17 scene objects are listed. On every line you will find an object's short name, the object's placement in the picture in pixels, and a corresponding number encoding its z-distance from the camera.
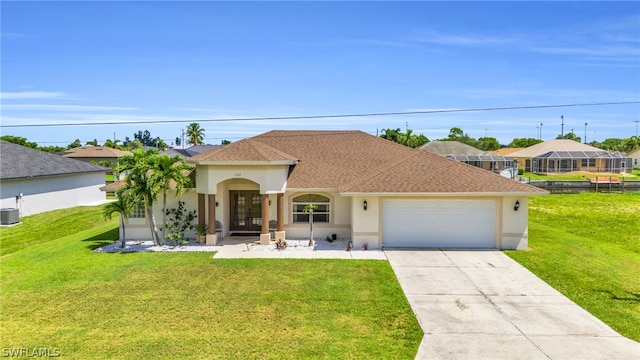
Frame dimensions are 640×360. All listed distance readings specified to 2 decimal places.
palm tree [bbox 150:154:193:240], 15.82
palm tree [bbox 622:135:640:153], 88.12
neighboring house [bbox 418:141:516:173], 53.53
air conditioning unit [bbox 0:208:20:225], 22.73
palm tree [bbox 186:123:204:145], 80.25
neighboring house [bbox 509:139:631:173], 55.88
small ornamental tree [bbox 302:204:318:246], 16.78
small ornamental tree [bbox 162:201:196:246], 17.39
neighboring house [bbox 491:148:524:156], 73.81
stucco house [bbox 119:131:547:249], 16.08
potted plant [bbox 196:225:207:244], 17.28
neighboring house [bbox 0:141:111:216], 24.55
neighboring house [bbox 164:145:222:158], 34.83
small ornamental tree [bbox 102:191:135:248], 16.38
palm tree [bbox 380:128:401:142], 54.97
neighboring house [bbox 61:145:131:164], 61.59
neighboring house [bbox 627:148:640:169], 73.88
